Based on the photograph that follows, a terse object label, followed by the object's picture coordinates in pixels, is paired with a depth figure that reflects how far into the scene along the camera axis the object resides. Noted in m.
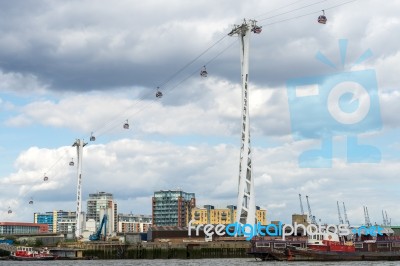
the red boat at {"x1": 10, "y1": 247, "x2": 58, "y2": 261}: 171.00
